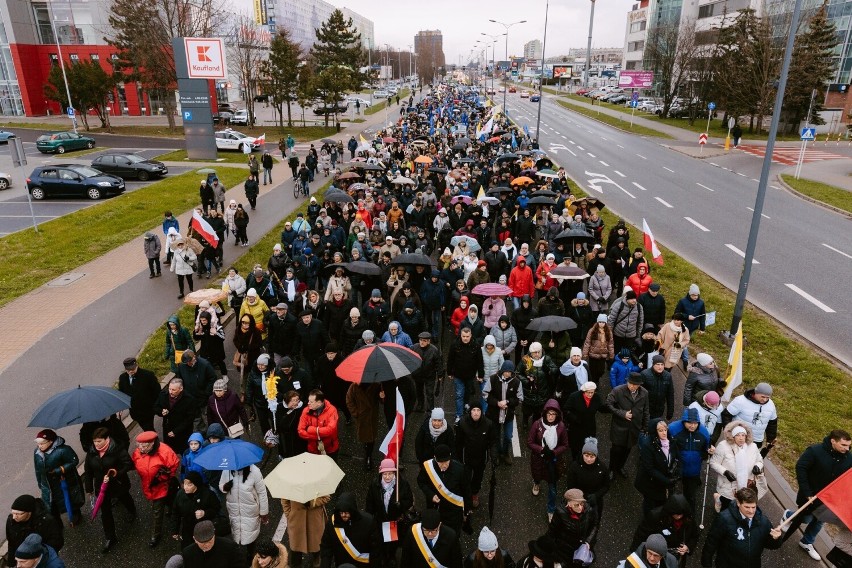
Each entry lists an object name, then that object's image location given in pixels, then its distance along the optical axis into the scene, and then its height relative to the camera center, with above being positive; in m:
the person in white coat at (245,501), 6.36 -4.46
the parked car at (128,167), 31.56 -4.84
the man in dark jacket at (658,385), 8.18 -4.18
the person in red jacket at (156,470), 6.68 -4.34
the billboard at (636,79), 73.31 -1.00
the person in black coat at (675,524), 5.73 -4.31
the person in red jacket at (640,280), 11.45 -3.91
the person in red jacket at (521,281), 12.09 -4.12
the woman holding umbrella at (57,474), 6.68 -4.40
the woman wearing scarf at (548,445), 7.18 -4.37
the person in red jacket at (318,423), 7.46 -4.28
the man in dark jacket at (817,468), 6.46 -4.25
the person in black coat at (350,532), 5.73 -4.33
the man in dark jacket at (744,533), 5.76 -4.35
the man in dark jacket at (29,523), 5.77 -4.29
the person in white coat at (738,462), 6.64 -4.25
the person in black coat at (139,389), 8.30 -4.28
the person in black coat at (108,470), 6.76 -4.37
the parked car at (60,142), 39.56 -4.52
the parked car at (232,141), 43.03 -4.80
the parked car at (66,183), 26.92 -4.83
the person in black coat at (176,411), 7.81 -4.32
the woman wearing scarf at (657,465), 6.73 -4.33
